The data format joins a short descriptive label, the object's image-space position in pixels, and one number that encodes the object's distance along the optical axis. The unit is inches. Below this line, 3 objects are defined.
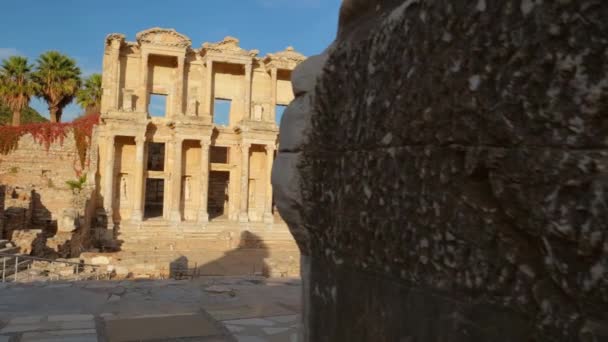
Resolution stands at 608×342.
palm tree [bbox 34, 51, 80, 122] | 1279.5
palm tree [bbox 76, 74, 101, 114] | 1320.1
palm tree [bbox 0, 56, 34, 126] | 1263.5
